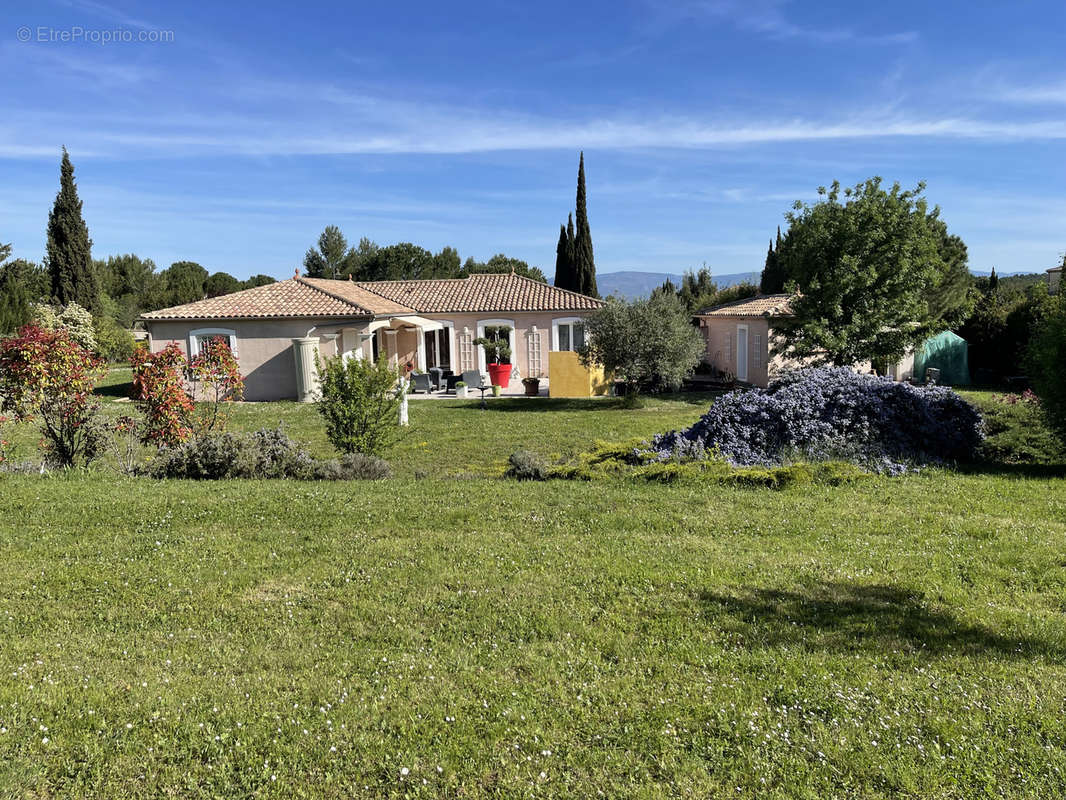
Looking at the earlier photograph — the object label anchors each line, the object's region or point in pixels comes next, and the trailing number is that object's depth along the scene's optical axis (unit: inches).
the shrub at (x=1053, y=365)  408.5
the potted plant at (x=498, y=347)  1107.3
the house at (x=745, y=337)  1001.7
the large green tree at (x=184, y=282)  2166.6
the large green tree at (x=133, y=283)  2159.2
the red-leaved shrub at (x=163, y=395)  410.6
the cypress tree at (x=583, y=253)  1904.5
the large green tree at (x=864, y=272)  804.6
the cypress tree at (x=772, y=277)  1555.4
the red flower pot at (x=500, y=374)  964.6
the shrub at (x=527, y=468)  401.1
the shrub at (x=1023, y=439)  427.8
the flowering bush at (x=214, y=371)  441.1
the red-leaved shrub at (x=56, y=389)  379.6
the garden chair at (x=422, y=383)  961.5
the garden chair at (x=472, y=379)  960.8
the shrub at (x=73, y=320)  1145.5
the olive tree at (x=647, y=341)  781.3
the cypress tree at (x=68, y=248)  1296.8
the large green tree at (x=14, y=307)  1198.9
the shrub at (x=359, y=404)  443.5
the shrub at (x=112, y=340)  1272.1
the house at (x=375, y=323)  911.7
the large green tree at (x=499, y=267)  2559.1
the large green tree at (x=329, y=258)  2605.8
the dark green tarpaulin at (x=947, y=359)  1055.6
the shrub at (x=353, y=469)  403.2
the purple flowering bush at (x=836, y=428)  410.6
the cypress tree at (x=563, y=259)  1959.9
